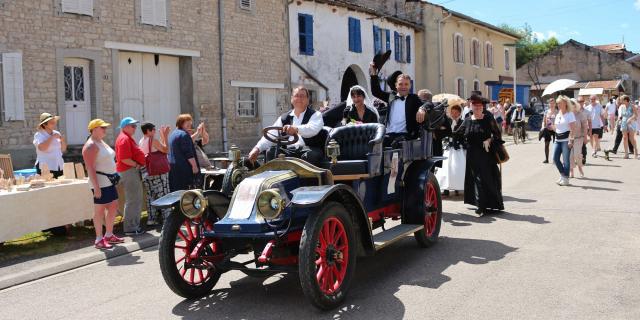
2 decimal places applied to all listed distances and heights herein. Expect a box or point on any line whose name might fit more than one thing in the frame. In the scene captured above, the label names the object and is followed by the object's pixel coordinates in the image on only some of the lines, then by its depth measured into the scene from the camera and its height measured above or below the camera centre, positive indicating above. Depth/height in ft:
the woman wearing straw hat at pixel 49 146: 31.35 -0.22
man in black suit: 25.30 +0.84
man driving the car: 19.99 +0.07
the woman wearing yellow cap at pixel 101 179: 25.49 -1.56
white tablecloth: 24.38 -2.71
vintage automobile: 16.06 -2.34
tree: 294.43 +41.61
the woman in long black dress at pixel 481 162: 31.09 -1.51
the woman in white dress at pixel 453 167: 37.37 -2.04
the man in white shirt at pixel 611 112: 82.74 +2.19
